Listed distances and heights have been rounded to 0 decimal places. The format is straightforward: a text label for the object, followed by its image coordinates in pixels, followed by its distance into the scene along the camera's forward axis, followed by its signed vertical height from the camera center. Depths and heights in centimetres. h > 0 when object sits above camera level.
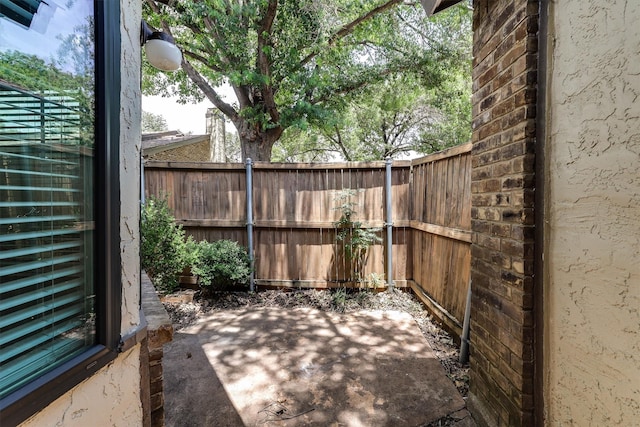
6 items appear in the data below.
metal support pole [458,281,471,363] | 246 -109
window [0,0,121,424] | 74 +2
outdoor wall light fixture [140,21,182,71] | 133 +70
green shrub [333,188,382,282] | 409 -39
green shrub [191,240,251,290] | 392 -78
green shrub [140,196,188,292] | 358 -52
